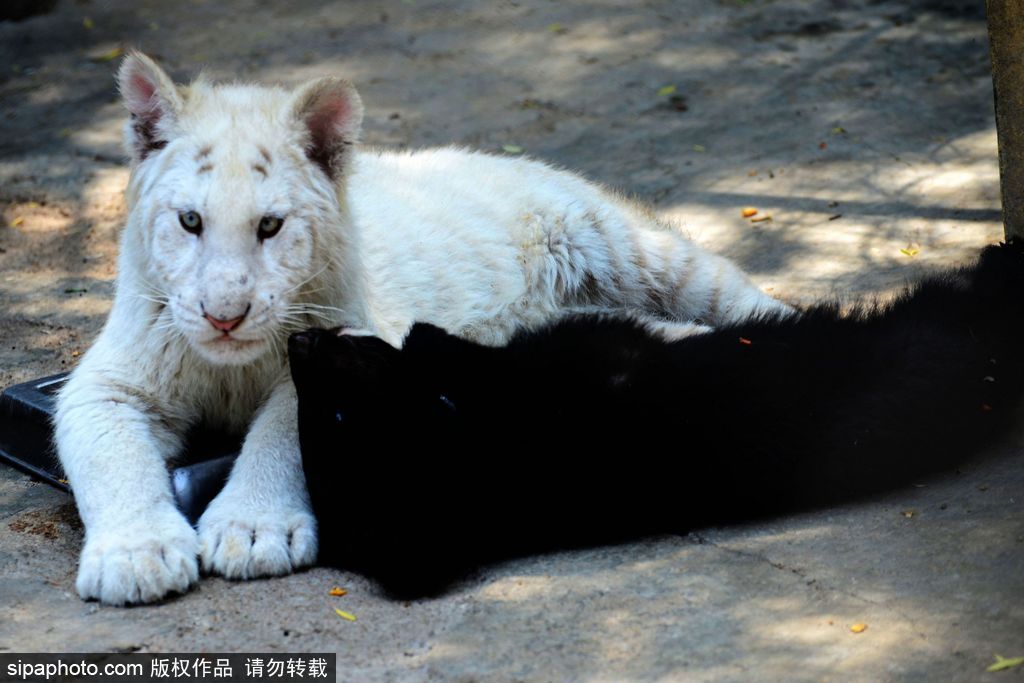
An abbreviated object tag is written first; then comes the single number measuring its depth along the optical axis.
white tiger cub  7.20
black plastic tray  7.98
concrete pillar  9.09
